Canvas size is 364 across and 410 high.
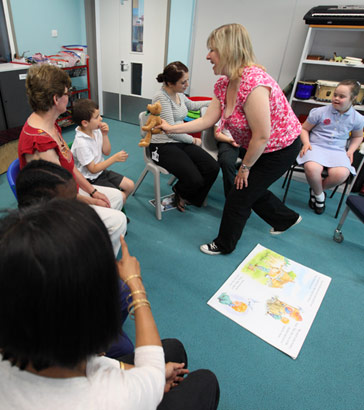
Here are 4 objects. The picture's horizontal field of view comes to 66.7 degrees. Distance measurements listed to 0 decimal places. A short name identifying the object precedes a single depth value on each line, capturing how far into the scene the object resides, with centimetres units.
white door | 402
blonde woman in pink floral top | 144
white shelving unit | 291
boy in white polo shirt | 181
